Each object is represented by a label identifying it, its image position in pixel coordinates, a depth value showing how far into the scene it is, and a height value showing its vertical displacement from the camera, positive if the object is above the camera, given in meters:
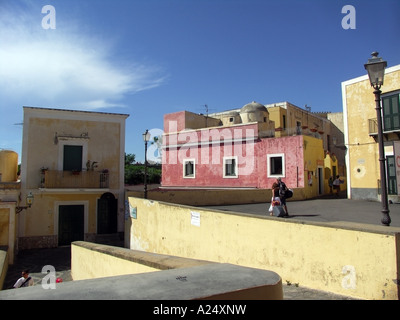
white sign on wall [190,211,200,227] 9.66 -1.17
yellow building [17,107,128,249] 16.84 +0.33
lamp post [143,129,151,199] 14.41 +2.04
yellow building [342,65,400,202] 15.57 +2.57
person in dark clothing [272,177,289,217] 11.00 -0.37
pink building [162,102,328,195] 20.12 +1.66
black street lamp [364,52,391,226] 6.28 +2.12
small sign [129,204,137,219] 14.67 -1.45
